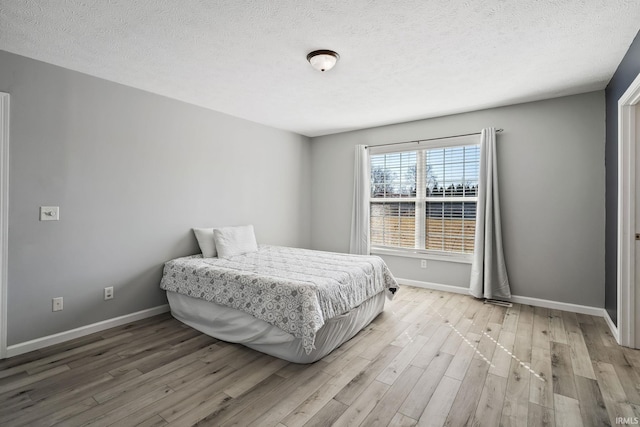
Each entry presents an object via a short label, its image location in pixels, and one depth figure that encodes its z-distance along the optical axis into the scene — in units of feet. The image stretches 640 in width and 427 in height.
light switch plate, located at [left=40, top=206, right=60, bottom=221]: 8.82
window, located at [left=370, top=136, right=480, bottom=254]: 13.91
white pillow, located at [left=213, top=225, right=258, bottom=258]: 12.13
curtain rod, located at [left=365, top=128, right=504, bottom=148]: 12.88
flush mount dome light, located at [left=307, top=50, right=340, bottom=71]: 8.16
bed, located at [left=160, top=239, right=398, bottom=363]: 7.98
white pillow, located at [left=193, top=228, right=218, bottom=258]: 12.16
